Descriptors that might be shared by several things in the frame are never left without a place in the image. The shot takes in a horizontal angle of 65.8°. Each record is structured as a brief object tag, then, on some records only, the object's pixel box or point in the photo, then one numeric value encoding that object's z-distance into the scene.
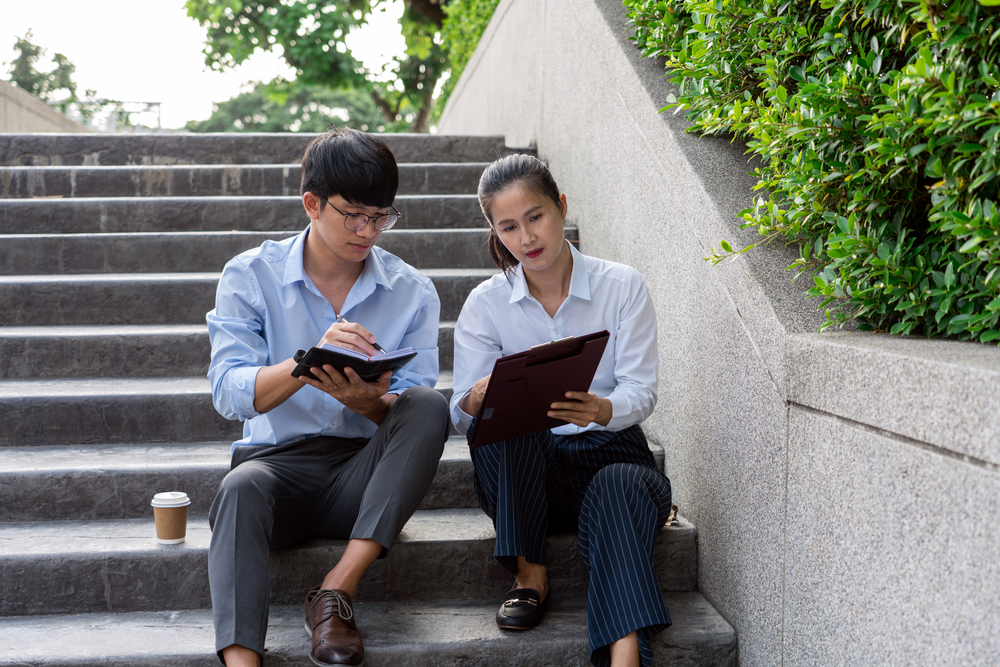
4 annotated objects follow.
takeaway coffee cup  2.28
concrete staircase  2.08
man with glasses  1.91
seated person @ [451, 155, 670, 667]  1.94
